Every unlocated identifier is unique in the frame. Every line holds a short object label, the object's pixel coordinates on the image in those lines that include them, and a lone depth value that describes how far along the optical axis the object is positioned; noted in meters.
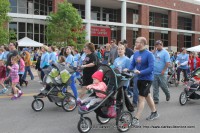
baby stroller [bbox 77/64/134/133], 6.10
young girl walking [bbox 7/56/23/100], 10.12
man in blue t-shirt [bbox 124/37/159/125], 6.64
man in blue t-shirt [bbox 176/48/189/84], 14.59
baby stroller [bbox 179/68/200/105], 9.43
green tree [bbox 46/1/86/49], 28.83
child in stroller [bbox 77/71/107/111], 6.13
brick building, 34.25
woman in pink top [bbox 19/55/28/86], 12.56
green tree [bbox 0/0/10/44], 21.25
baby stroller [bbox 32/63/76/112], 8.39
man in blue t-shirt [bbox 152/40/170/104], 9.34
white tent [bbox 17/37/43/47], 29.74
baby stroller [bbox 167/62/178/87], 14.62
